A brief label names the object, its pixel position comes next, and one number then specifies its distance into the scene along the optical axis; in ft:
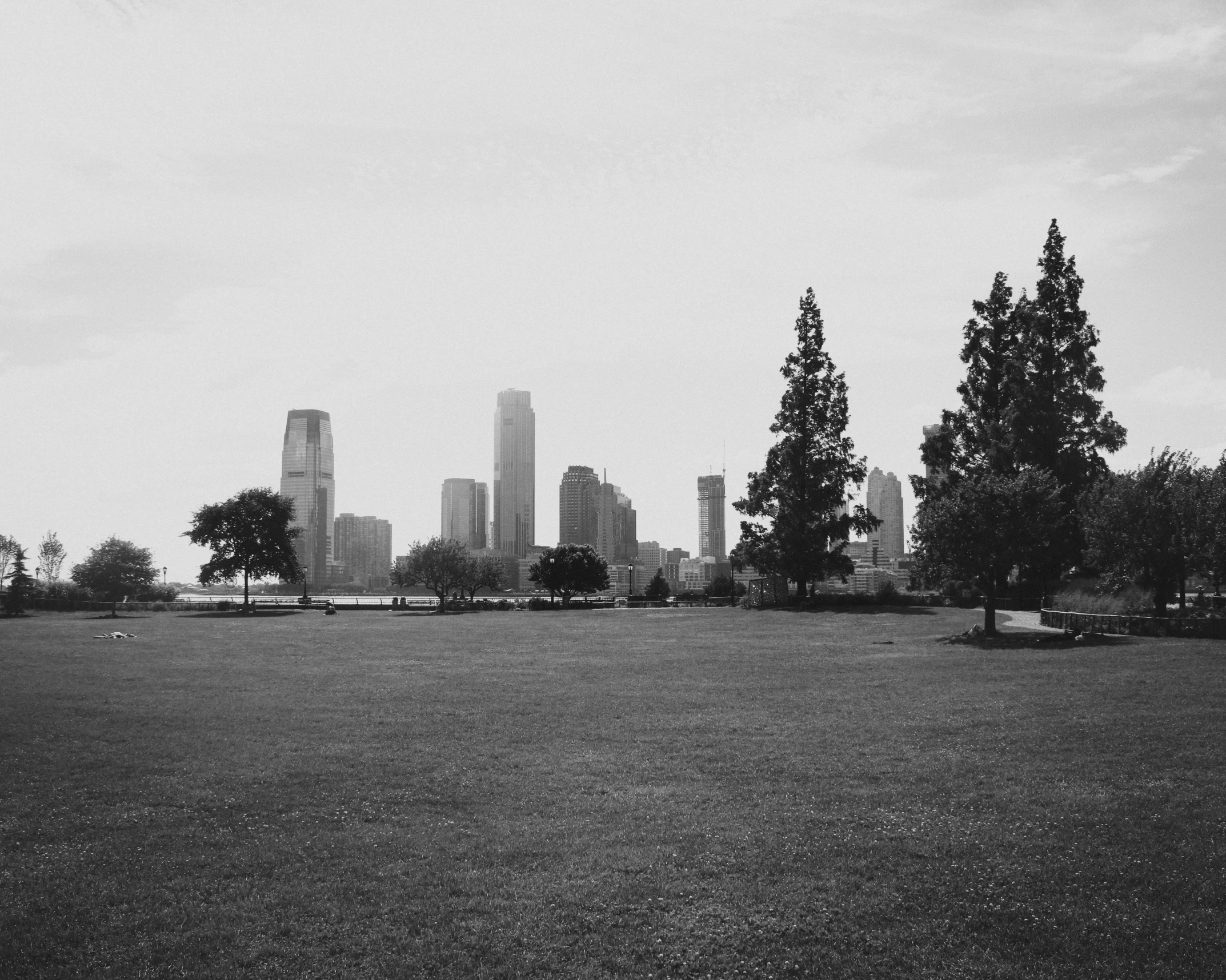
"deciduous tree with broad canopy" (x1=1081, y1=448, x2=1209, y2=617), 119.85
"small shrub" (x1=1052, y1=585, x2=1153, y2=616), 117.80
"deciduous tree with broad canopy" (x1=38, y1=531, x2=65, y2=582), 397.39
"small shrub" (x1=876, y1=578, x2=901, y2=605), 200.03
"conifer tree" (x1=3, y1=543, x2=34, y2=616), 226.38
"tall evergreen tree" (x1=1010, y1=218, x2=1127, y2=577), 168.14
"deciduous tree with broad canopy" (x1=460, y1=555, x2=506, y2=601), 275.80
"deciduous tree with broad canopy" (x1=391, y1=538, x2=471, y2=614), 266.98
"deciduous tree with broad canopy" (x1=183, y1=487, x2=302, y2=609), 284.20
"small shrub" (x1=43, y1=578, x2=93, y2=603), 275.59
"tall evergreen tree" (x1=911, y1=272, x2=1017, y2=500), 184.03
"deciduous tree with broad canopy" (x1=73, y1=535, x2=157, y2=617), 299.38
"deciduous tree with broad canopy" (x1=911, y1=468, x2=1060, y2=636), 119.14
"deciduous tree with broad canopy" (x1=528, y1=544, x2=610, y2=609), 277.23
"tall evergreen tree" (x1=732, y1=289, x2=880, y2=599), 204.74
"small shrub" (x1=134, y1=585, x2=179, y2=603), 313.12
